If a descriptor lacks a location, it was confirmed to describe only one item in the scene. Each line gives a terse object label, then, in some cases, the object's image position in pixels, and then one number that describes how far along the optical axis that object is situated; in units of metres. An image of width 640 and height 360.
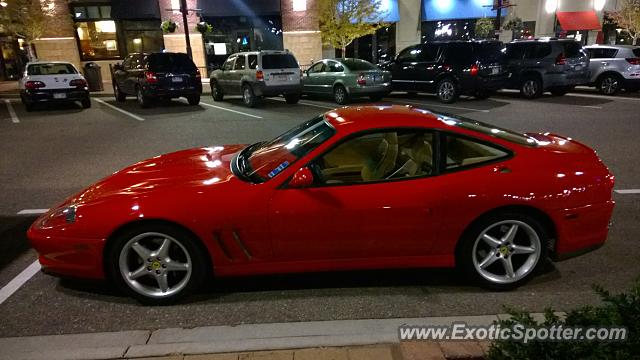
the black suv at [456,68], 14.47
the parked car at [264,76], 14.55
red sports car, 3.46
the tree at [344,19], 23.25
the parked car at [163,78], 14.41
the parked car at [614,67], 15.17
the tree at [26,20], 19.91
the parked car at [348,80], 14.59
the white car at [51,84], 13.97
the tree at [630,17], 24.70
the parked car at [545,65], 14.75
